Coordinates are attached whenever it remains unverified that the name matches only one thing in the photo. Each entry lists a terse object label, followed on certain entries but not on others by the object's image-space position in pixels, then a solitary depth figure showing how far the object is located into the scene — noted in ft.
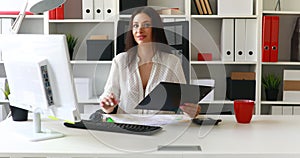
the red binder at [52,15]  11.59
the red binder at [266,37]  11.21
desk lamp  5.52
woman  7.87
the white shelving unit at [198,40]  11.90
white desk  4.50
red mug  6.10
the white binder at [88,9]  11.43
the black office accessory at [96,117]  6.25
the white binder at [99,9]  11.44
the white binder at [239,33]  11.24
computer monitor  4.88
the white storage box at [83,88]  11.56
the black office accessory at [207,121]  5.93
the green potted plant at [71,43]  11.80
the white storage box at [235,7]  11.23
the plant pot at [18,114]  6.25
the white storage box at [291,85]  11.35
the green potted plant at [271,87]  11.62
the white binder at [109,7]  11.41
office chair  9.50
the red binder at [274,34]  11.21
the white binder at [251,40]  11.25
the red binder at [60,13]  11.67
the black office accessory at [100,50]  11.58
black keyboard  5.42
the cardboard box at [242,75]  11.41
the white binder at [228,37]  11.27
